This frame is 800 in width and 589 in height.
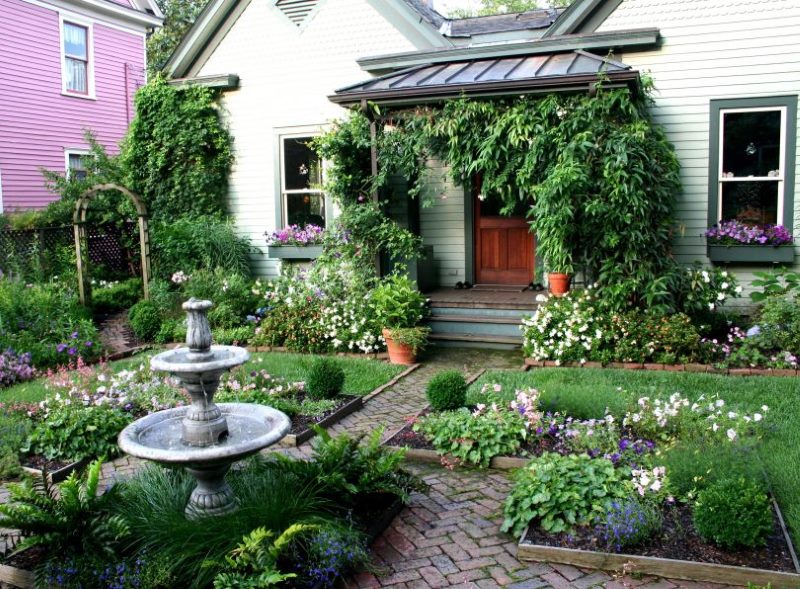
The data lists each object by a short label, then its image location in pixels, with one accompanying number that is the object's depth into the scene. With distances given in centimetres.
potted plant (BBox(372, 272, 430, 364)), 912
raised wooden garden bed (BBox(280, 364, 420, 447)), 615
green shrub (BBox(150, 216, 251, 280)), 1202
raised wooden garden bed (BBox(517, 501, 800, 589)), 372
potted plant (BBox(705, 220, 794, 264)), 947
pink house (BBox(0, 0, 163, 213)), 1608
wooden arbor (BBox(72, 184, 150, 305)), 1173
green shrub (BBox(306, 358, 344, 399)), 720
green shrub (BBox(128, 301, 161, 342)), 1084
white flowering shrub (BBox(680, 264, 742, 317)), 895
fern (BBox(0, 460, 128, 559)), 373
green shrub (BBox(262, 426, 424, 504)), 446
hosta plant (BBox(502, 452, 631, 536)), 427
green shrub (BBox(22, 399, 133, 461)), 587
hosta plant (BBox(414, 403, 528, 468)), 555
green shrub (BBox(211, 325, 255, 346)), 1035
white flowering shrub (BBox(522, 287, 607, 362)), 846
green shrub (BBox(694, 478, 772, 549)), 383
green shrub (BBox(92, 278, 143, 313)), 1233
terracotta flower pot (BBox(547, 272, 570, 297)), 928
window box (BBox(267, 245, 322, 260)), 1206
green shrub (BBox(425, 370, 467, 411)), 646
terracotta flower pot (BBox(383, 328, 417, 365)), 915
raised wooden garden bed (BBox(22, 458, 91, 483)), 552
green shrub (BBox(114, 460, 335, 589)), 372
